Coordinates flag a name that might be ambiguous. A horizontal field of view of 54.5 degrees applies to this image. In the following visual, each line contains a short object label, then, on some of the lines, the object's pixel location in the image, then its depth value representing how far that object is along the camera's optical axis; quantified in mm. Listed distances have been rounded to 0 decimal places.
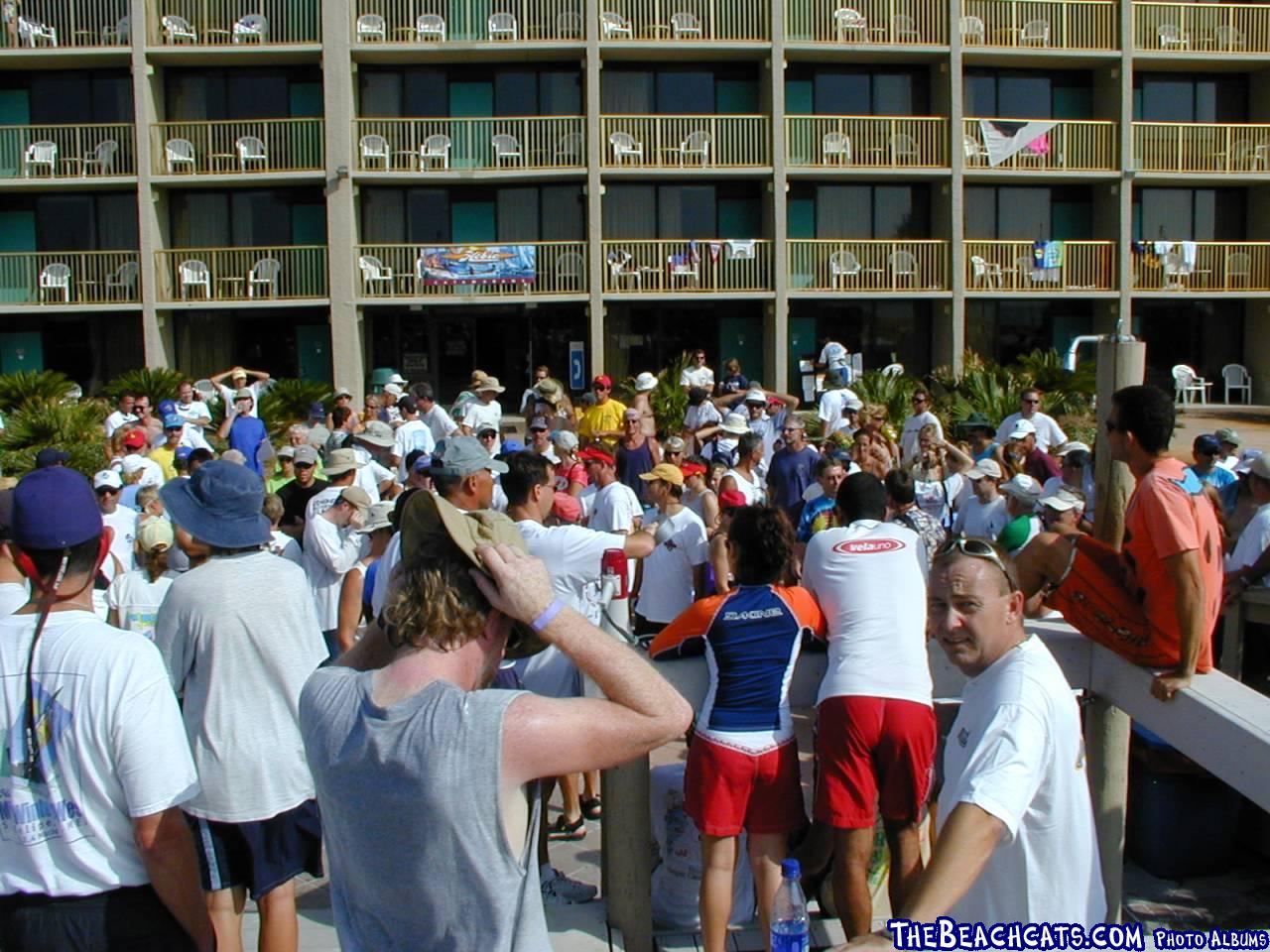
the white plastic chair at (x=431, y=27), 26625
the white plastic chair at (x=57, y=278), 27219
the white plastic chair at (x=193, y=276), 27172
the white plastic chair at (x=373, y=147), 27016
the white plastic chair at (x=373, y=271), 27375
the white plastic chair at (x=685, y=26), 26906
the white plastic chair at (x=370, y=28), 26766
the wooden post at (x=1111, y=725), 4336
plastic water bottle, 3160
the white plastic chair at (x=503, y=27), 26703
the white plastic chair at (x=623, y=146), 27109
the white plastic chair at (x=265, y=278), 27391
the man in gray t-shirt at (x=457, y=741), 2342
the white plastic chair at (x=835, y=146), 27531
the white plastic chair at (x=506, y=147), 27172
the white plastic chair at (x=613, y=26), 26750
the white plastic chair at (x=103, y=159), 27141
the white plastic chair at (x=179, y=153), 27047
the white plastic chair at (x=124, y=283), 27516
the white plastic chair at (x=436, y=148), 26984
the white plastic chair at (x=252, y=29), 26672
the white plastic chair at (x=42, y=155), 27031
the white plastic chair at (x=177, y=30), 26672
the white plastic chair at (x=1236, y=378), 29453
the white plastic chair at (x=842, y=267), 27828
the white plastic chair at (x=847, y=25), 27250
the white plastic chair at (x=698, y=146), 27281
